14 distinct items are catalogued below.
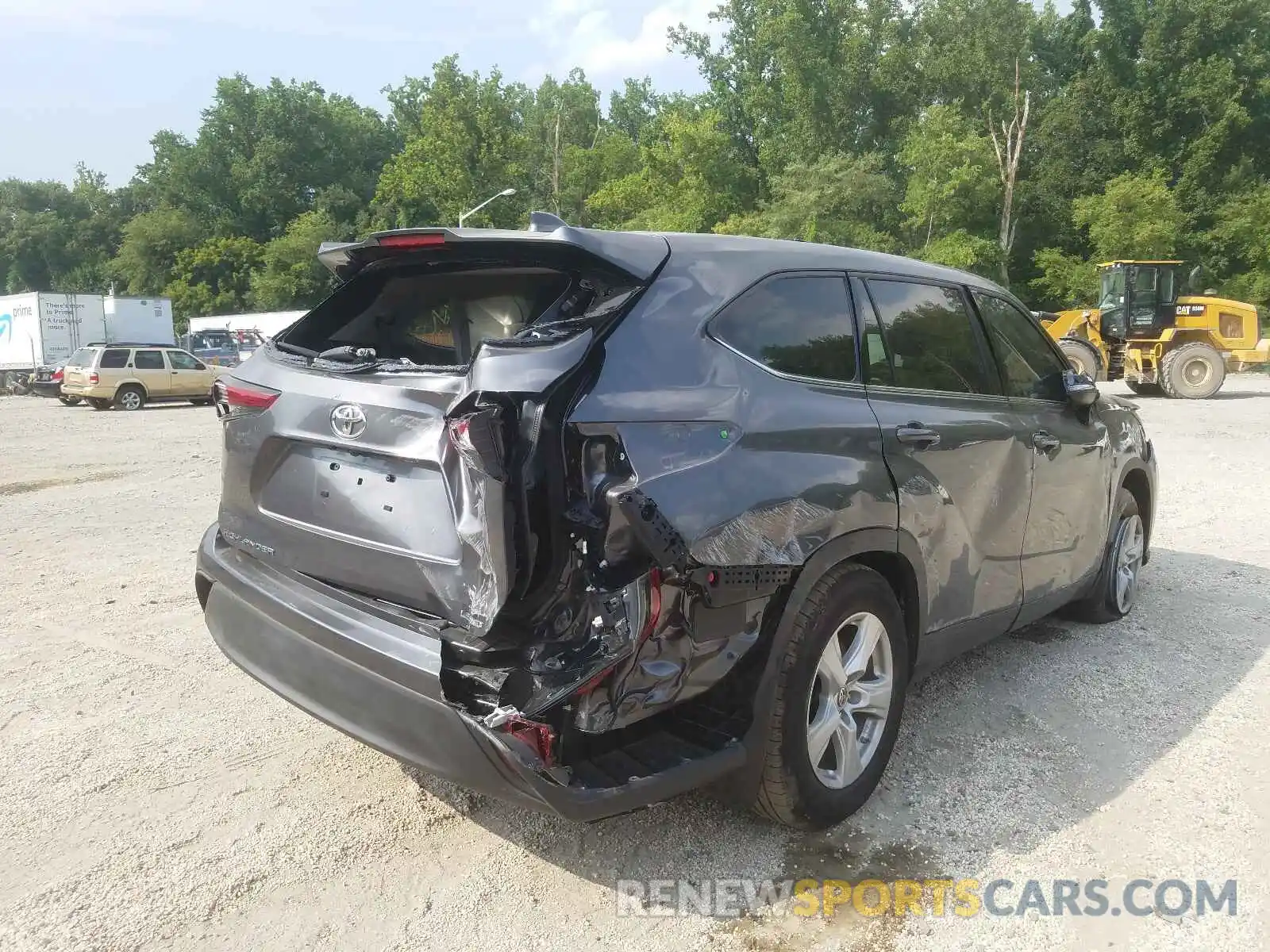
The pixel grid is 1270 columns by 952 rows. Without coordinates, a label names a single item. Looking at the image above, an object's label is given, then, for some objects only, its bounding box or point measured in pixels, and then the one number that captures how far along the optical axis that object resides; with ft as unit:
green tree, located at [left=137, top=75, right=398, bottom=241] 235.81
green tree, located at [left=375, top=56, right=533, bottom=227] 164.96
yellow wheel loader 66.28
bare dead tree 144.66
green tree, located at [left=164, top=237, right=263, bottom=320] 211.61
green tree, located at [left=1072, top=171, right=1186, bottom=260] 126.82
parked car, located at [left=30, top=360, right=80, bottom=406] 80.18
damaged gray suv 7.72
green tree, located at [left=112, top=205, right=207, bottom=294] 220.64
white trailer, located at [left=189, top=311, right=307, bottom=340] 115.14
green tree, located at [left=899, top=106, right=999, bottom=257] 128.26
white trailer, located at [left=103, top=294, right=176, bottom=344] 100.89
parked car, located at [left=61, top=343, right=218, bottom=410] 71.97
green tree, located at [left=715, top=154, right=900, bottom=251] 129.29
